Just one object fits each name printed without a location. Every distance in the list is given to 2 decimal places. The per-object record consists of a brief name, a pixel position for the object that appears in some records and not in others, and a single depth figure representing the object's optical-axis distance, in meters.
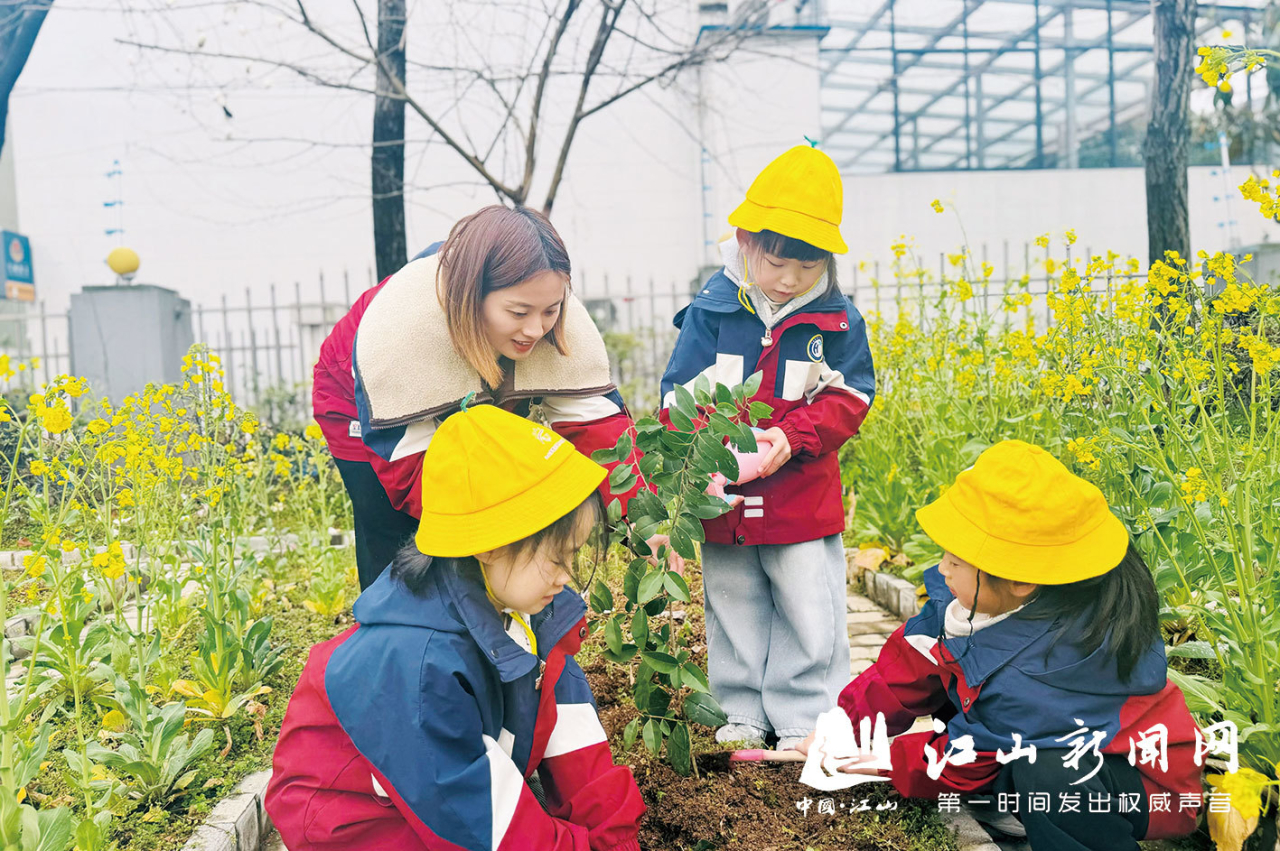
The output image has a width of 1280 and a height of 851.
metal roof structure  10.45
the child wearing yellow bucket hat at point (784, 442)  2.20
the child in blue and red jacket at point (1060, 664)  1.71
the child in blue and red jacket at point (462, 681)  1.45
